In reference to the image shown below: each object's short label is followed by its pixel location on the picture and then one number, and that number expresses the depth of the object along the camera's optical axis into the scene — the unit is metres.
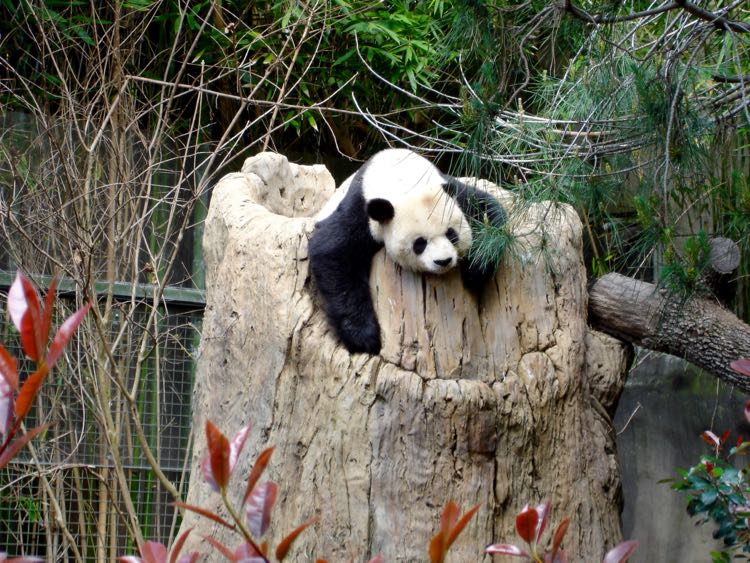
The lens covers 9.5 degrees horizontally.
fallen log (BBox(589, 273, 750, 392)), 15.50
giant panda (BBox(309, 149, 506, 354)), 15.38
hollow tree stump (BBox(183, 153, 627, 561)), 15.21
